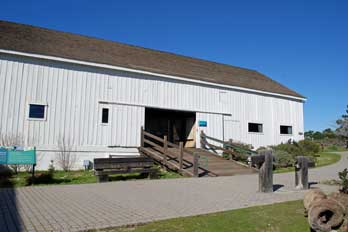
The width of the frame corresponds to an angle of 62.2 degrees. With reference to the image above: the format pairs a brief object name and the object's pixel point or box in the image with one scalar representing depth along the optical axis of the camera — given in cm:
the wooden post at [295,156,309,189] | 993
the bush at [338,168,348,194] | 652
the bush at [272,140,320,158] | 1973
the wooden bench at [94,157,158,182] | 1100
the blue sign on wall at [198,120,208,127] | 1850
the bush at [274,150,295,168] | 1717
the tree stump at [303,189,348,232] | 485
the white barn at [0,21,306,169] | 1344
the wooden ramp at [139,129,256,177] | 1327
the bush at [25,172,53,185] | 1059
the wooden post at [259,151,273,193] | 905
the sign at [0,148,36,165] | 991
